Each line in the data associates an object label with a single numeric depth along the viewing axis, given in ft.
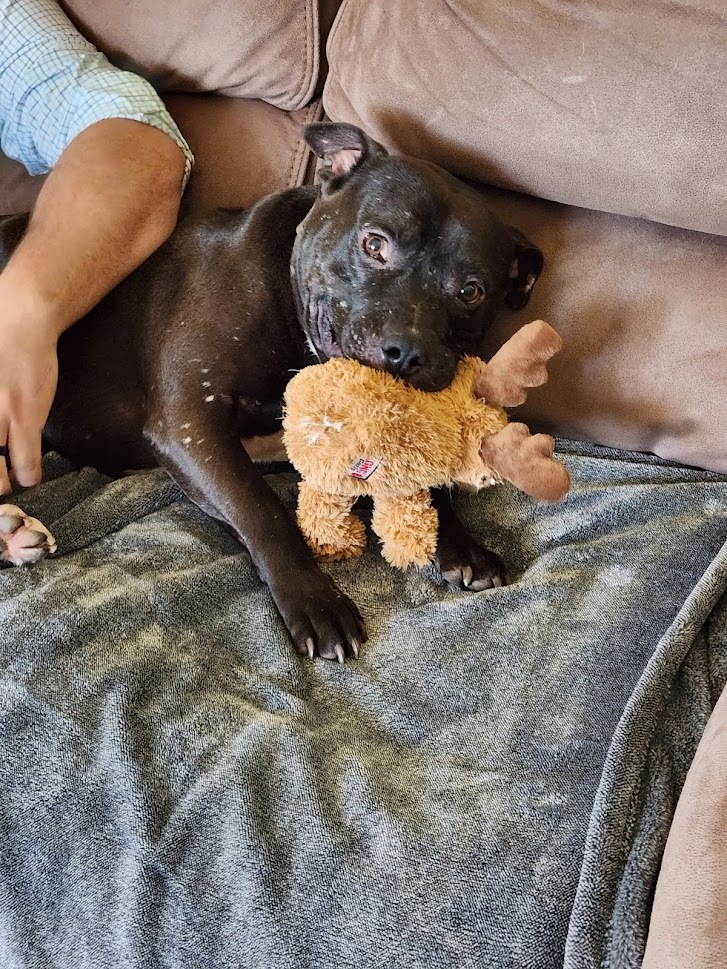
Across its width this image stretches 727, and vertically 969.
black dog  4.45
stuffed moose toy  3.96
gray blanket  2.92
